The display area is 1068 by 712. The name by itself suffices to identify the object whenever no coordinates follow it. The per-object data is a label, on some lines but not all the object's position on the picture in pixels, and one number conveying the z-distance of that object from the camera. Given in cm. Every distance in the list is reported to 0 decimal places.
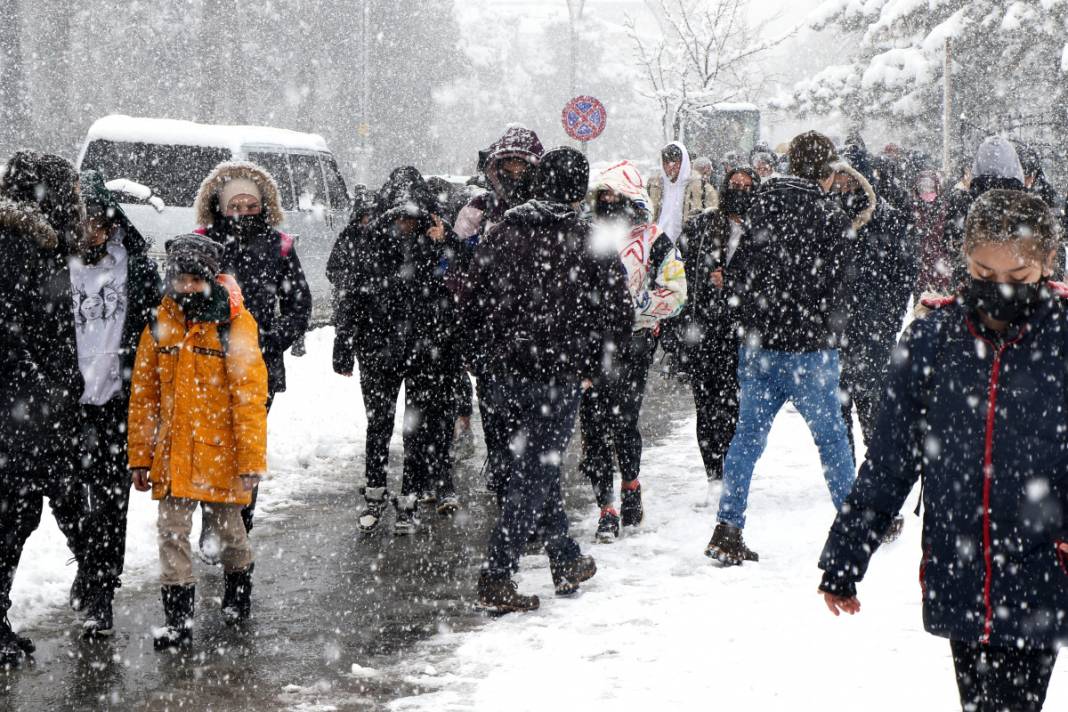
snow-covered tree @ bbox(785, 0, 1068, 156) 2678
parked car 1423
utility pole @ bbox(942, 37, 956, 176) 2483
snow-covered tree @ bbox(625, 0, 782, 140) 3172
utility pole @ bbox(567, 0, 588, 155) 3288
